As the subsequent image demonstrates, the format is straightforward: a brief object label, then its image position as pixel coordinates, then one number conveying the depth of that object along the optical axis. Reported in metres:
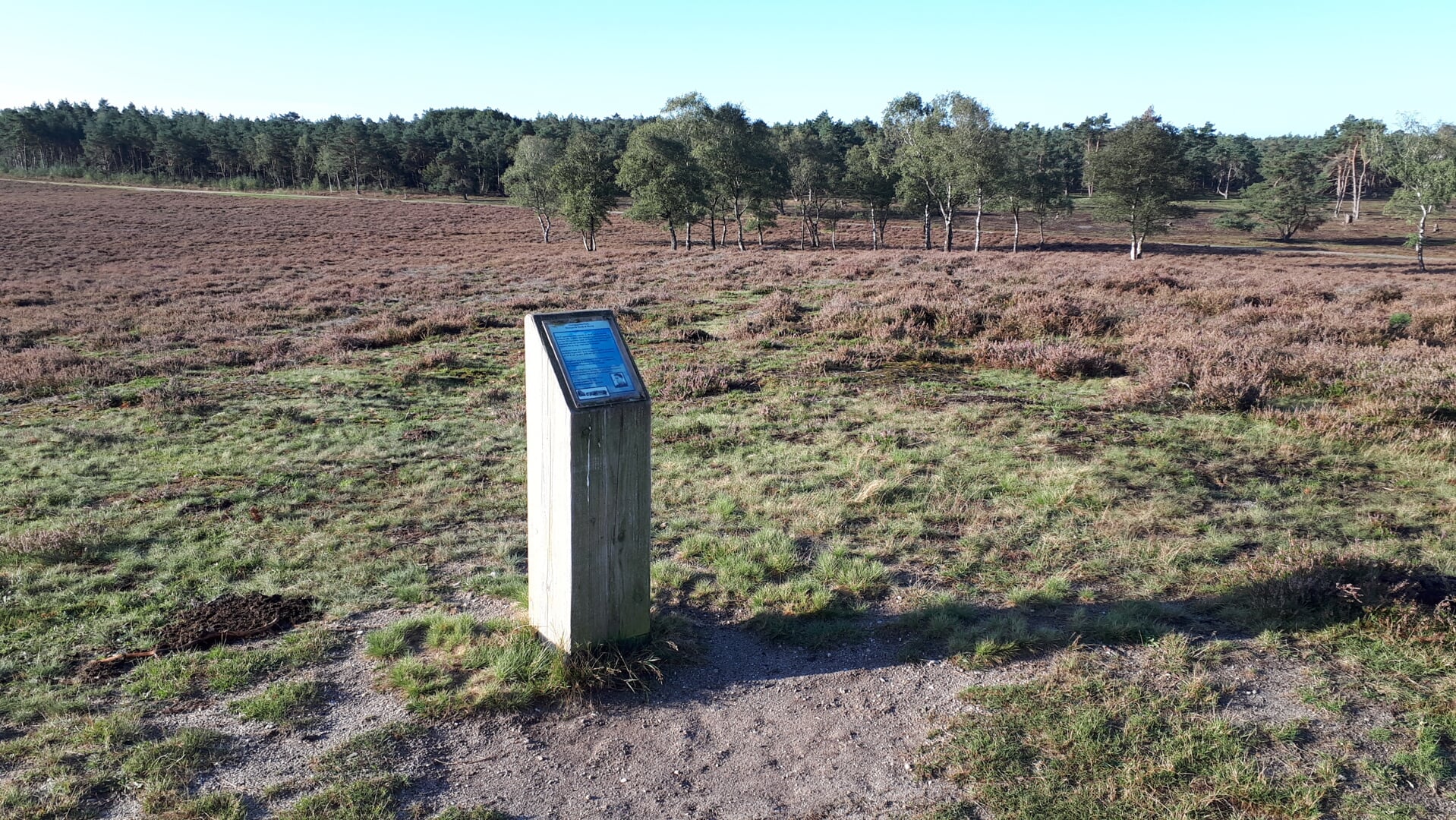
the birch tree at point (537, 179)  61.06
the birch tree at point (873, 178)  60.41
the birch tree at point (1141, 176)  50.03
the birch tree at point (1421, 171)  50.47
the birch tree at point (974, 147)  51.16
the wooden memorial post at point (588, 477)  4.33
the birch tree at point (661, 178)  52.69
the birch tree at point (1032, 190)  54.53
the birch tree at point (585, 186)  52.38
